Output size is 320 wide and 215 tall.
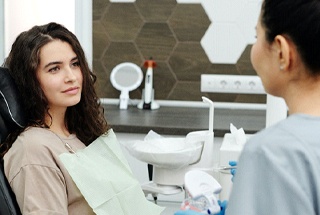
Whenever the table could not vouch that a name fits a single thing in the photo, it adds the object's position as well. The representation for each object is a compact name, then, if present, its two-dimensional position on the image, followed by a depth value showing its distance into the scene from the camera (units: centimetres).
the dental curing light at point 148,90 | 386
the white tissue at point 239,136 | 278
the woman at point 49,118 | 237
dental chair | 232
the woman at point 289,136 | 134
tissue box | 256
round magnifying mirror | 392
